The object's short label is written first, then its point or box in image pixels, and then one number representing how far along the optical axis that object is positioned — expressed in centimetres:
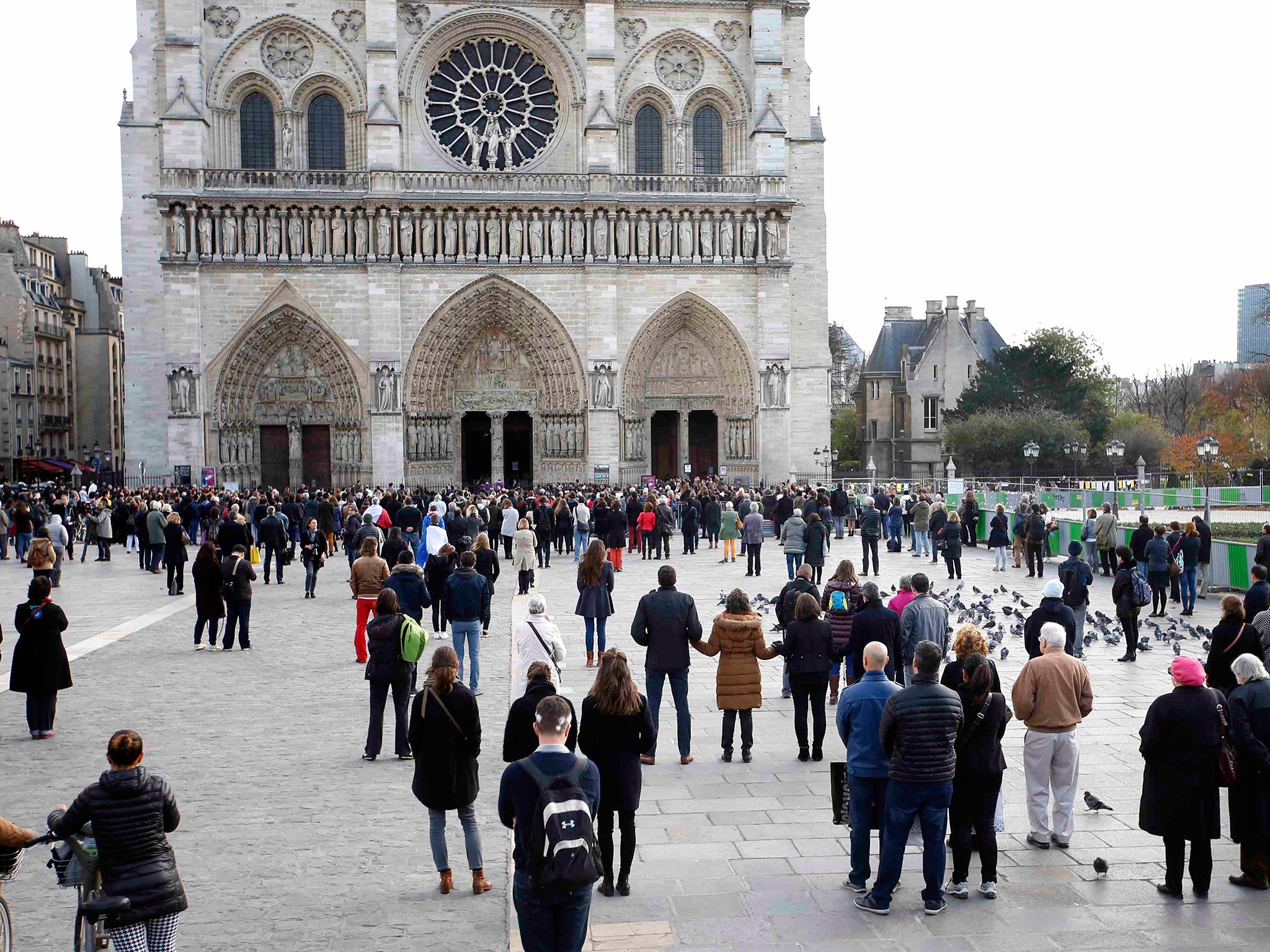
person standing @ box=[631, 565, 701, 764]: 859
